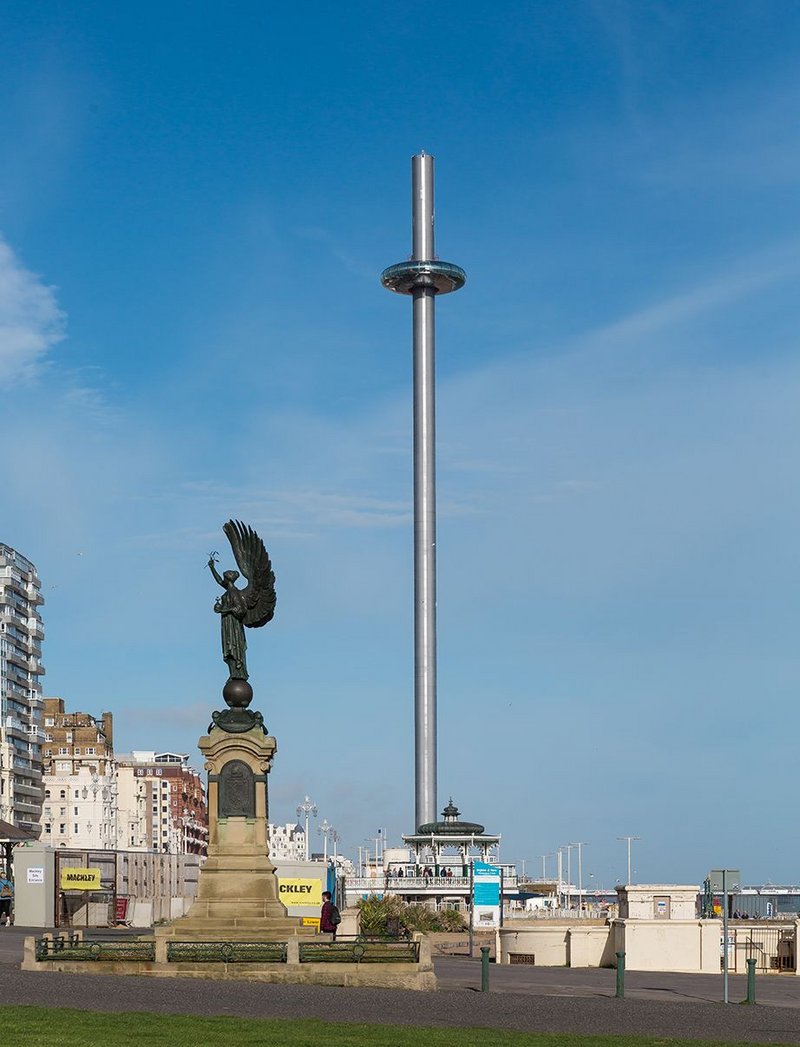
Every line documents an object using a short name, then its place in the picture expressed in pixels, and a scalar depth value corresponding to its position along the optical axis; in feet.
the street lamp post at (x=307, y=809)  600.39
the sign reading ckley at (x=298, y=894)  212.23
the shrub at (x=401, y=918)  210.40
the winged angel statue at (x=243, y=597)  155.84
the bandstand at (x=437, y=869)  419.54
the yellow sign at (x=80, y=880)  250.57
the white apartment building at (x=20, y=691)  572.10
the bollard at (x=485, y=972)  122.72
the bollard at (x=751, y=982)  118.08
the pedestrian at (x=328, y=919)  148.66
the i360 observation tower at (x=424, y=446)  574.15
